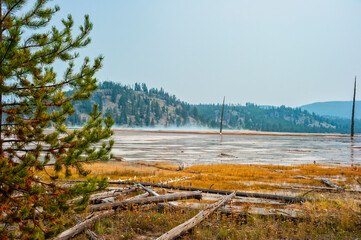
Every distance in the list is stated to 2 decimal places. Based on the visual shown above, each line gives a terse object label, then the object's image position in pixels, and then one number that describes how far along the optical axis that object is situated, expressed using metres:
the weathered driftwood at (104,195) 9.45
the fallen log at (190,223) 6.74
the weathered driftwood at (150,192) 9.99
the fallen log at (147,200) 8.60
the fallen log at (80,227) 6.54
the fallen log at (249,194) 10.30
